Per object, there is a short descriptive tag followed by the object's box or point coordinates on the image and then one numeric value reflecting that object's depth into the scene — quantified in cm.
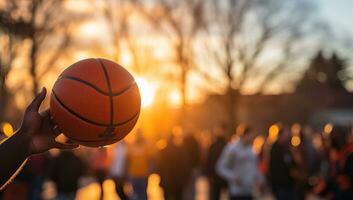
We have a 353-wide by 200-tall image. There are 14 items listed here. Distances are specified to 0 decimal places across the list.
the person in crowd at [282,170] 1059
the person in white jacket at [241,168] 1012
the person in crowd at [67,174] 1187
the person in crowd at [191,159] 1272
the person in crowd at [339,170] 800
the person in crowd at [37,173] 1278
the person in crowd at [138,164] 1268
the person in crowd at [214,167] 1282
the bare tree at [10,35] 2388
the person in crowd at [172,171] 1216
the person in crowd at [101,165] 1499
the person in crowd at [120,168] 1293
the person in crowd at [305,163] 1135
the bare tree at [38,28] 2411
